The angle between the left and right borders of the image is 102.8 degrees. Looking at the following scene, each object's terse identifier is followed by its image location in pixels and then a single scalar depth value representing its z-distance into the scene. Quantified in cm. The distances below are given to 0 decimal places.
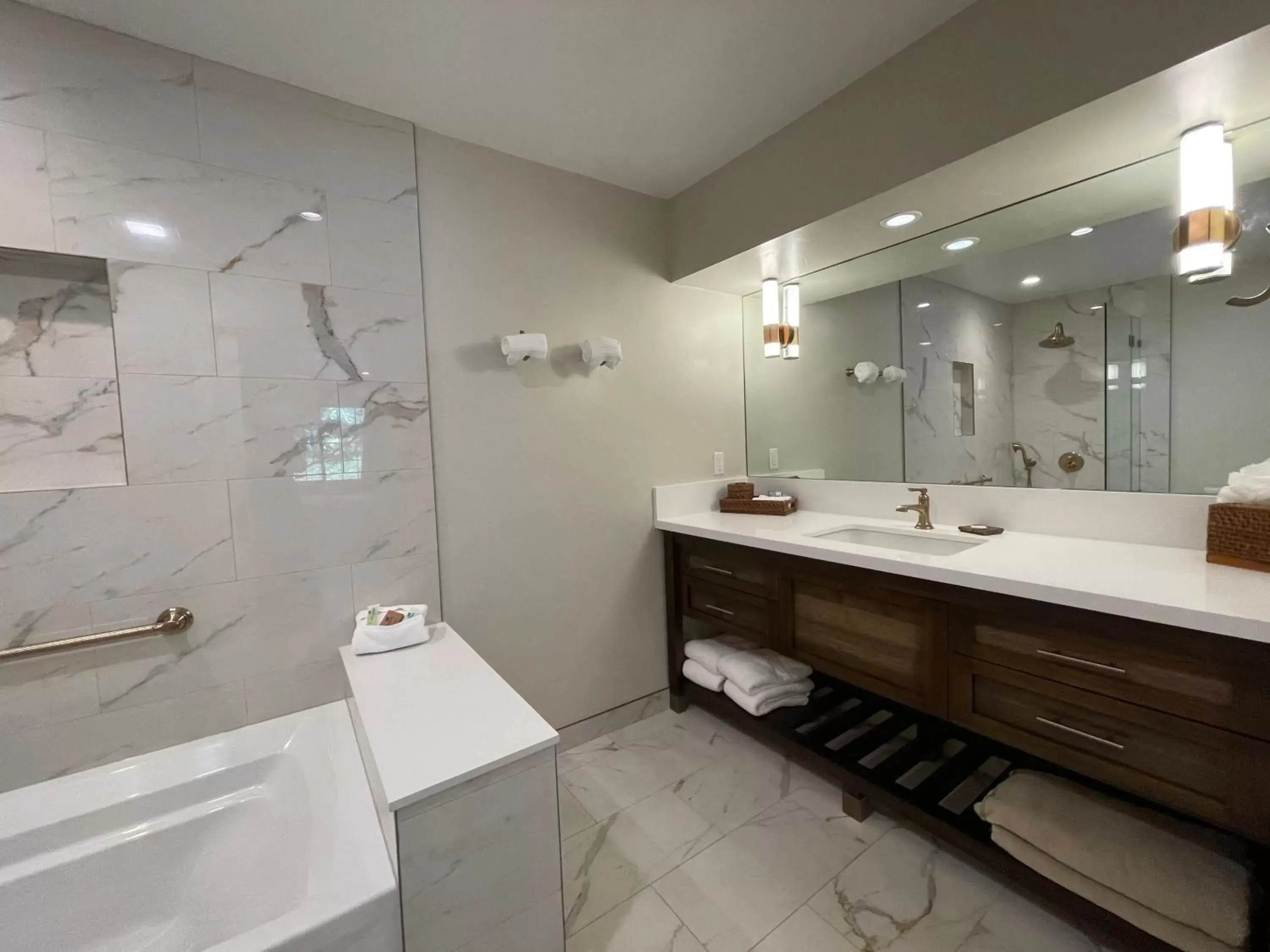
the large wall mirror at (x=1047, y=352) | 141
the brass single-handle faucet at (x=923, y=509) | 191
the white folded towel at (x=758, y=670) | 200
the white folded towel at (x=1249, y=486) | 119
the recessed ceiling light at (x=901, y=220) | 169
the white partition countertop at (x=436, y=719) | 99
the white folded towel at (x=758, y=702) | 196
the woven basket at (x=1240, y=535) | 117
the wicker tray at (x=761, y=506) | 230
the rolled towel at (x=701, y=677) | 213
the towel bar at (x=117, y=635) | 122
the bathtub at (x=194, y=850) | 106
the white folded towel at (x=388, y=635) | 154
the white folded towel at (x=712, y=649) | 218
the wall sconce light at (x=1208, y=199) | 123
